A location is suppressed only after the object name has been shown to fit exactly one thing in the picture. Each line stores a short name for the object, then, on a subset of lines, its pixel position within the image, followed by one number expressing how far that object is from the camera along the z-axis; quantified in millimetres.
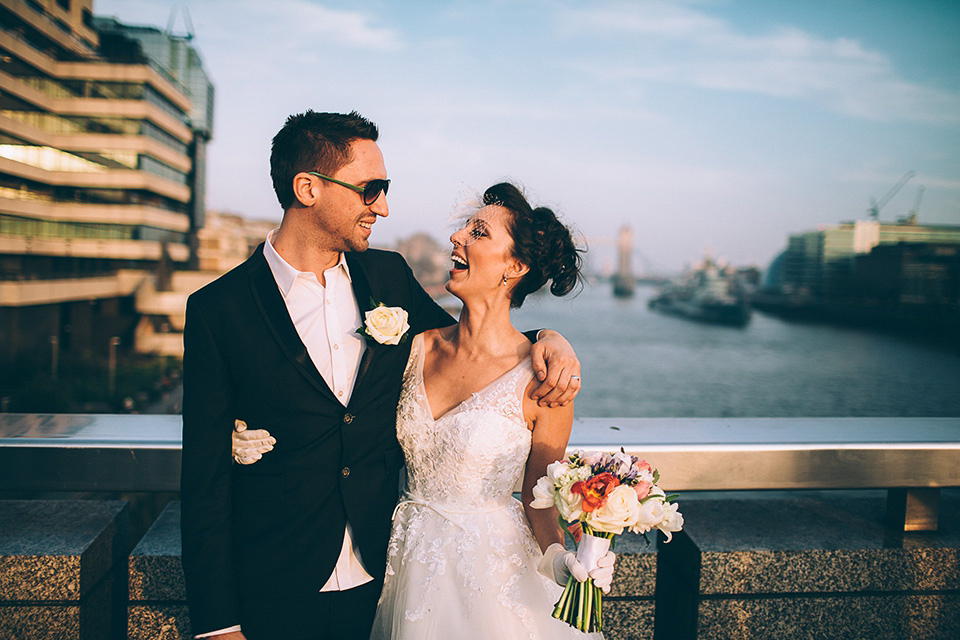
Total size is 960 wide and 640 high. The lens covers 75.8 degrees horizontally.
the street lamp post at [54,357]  50250
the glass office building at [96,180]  38219
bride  2176
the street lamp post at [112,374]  59781
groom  1963
